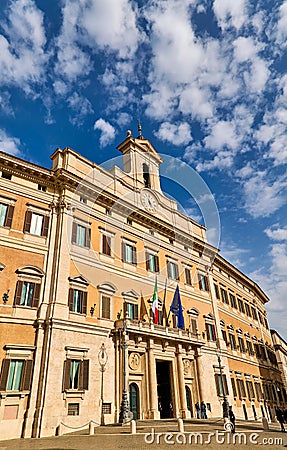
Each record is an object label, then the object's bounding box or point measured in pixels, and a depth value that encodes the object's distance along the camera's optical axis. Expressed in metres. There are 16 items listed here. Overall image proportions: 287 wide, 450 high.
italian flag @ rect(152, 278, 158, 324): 23.73
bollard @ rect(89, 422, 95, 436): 14.54
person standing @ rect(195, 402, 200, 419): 23.48
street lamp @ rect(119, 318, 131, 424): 16.40
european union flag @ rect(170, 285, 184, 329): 25.78
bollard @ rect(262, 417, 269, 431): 17.23
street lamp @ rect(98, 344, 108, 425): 19.39
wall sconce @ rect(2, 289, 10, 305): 17.58
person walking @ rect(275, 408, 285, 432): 17.62
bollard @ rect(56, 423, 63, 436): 16.09
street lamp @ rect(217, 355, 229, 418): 21.21
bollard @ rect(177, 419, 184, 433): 13.76
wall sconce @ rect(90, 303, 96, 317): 20.75
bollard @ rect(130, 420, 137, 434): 13.54
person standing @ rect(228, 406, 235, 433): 16.39
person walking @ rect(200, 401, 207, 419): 23.61
